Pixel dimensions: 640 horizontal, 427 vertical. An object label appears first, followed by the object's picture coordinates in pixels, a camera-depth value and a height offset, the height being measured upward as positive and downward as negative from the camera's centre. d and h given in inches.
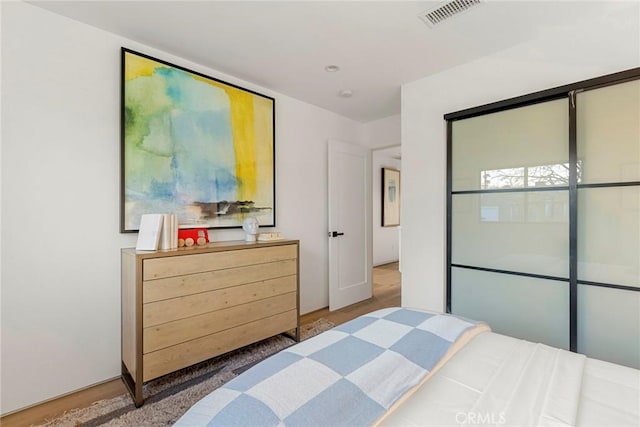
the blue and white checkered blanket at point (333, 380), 32.4 -21.6
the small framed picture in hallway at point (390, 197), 259.0 +15.6
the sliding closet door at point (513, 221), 84.0 -2.2
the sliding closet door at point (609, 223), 72.7 -2.5
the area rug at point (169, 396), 67.7 -47.6
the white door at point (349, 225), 146.7 -5.5
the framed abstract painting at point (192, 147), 85.3 +22.9
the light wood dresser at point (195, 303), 73.5 -25.8
